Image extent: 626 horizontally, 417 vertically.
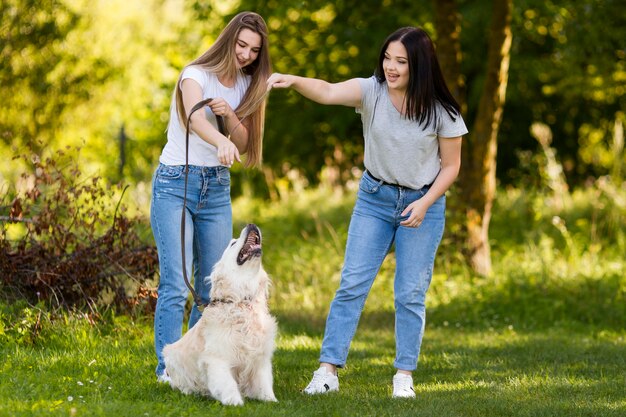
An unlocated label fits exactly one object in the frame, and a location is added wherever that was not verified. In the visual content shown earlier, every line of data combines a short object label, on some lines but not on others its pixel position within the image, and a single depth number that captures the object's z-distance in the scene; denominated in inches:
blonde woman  427.2
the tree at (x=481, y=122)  805.9
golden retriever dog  399.5
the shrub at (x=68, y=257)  555.5
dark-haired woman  416.8
